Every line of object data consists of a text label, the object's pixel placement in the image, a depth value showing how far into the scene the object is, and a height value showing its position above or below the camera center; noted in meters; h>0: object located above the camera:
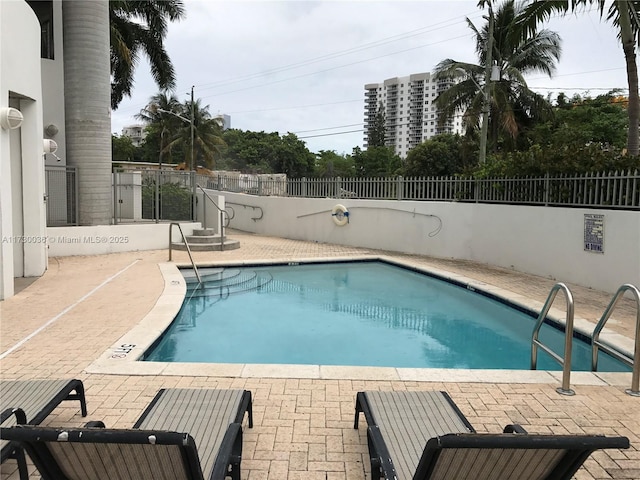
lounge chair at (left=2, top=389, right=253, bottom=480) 1.89 -1.07
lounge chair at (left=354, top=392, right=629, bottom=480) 1.93 -1.08
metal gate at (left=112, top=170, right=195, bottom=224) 13.44 -0.03
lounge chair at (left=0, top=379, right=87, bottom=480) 2.70 -1.37
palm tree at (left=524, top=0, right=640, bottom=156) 10.23 +3.88
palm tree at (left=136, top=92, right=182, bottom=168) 46.34 +7.50
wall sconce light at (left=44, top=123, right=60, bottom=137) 13.18 +1.69
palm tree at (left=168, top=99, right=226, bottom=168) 43.50 +5.25
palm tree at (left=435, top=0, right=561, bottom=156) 23.22 +5.84
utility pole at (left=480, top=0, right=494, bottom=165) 17.97 +3.81
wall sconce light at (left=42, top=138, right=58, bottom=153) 9.97 +0.97
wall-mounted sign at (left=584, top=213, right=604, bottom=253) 8.79 -0.54
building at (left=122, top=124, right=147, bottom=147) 114.03 +15.74
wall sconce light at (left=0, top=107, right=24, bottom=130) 6.98 +1.06
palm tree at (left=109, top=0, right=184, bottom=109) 19.34 +6.58
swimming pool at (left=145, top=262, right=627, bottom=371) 6.25 -1.98
